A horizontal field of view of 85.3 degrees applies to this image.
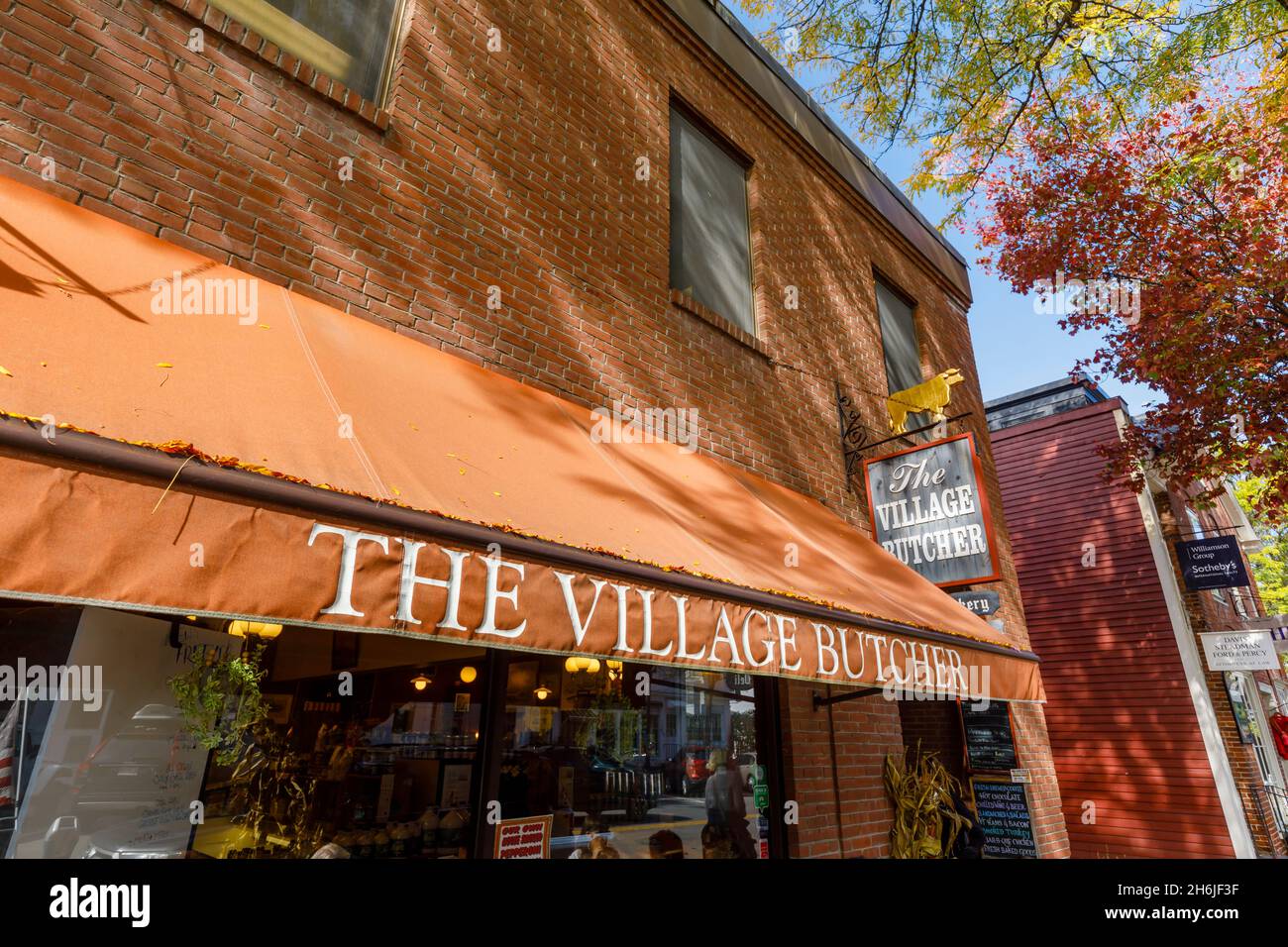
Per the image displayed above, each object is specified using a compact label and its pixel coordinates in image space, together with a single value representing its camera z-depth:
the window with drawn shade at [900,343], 9.09
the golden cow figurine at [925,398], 7.41
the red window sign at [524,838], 3.87
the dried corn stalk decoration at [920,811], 5.94
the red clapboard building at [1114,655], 11.73
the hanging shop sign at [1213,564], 12.67
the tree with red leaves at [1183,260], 9.20
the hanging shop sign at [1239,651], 11.99
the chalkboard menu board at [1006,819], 7.96
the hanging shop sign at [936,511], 5.80
